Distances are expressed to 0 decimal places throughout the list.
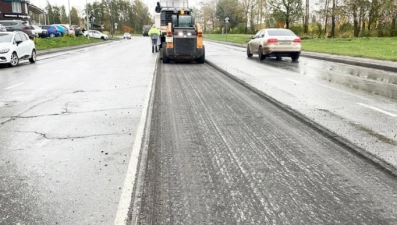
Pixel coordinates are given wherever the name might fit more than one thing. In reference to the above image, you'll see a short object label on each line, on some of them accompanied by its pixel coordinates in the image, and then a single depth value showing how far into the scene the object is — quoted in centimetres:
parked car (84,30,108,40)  6806
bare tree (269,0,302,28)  4866
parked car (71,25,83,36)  6584
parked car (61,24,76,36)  5828
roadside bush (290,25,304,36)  5144
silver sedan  1945
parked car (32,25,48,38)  4682
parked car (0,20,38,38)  3540
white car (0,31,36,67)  1800
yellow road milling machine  1834
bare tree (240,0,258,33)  8212
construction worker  2529
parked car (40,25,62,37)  5328
